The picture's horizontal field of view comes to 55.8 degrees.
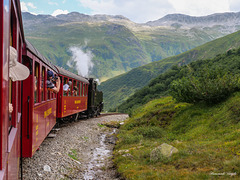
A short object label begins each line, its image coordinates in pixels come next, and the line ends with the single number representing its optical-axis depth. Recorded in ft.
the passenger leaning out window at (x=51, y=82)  25.58
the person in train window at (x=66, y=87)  42.16
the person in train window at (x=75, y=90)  50.72
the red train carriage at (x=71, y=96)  41.22
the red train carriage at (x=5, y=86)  6.46
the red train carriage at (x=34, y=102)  19.21
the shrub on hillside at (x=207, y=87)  43.45
